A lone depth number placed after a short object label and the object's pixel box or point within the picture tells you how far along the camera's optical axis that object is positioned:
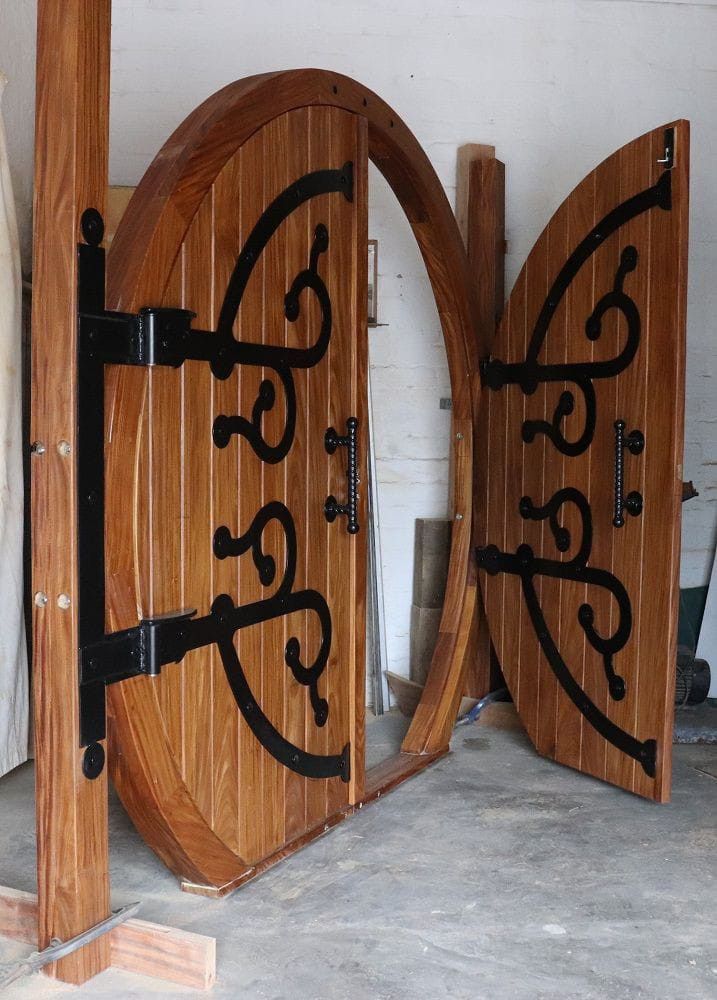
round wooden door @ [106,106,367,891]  2.04
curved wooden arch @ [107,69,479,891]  1.98
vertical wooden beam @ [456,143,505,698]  3.82
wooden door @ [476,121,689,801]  2.83
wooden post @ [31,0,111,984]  1.86
